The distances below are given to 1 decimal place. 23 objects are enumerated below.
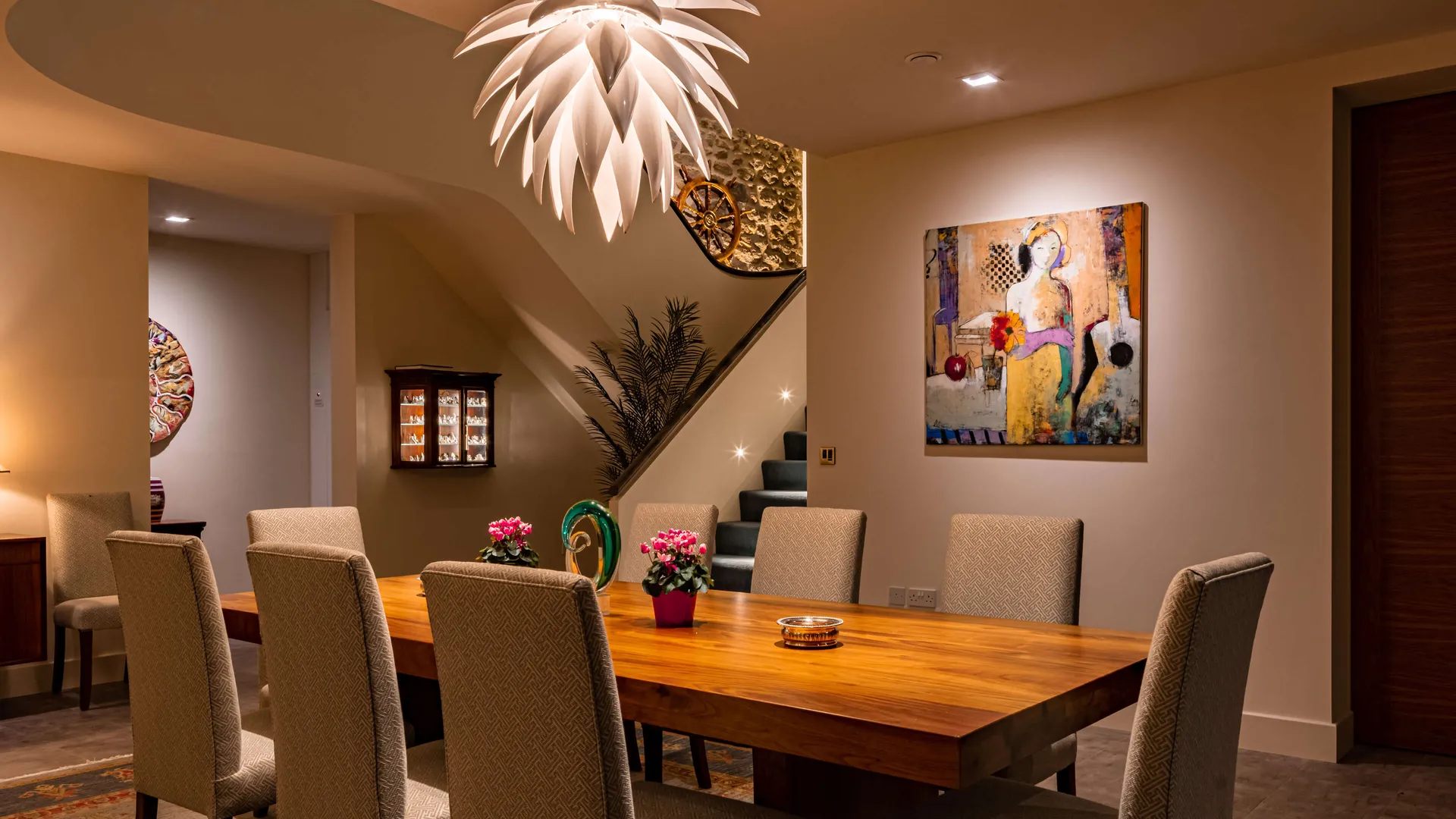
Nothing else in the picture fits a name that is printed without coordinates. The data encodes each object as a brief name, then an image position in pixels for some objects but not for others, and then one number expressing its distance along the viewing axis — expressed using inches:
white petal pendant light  98.7
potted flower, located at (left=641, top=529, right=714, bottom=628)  104.2
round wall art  285.7
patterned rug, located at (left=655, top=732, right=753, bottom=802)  141.4
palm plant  288.5
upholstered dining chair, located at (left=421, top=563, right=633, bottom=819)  63.6
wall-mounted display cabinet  271.3
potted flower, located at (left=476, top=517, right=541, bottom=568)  111.2
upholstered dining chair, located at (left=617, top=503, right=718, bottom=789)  140.1
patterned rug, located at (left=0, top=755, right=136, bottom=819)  135.0
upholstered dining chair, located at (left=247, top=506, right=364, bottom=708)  135.3
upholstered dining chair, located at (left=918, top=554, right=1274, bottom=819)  64.1
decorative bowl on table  93.0
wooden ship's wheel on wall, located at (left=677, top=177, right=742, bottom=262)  325.7
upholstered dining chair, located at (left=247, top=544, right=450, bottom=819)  77.7
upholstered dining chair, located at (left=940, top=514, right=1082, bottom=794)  116.6
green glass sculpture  111.2
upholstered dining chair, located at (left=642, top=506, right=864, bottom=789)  133.7
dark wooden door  154.1
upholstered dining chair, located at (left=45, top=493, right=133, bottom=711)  197.3
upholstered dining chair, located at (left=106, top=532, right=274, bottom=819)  91.6
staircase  230.2
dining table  66.8
